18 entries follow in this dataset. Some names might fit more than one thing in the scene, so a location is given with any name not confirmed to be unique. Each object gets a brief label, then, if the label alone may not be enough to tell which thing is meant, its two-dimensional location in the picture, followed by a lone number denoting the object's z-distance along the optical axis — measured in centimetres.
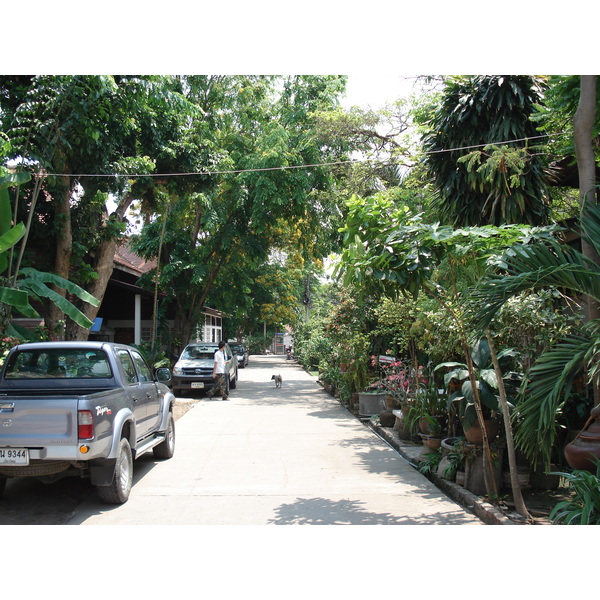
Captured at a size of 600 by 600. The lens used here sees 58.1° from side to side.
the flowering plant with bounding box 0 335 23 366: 970
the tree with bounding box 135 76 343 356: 1830
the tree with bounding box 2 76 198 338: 1026
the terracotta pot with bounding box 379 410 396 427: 1129
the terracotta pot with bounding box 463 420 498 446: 629
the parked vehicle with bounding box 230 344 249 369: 2969
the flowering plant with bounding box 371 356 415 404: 984
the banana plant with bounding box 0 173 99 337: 780
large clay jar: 481
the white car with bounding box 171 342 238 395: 1662
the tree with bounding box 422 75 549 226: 765
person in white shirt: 1580
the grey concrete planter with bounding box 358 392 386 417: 1291
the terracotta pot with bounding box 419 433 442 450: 813
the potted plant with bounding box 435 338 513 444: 610
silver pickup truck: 531
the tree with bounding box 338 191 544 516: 522
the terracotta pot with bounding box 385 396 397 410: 1144
